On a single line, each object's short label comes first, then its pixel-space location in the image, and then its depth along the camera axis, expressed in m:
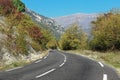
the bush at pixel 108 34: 60.06
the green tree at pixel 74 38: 101.50
